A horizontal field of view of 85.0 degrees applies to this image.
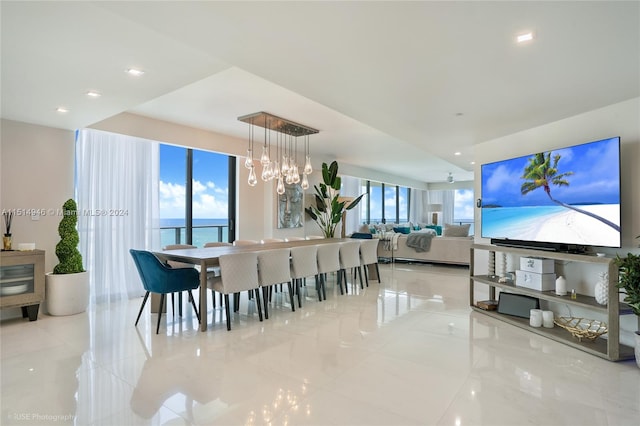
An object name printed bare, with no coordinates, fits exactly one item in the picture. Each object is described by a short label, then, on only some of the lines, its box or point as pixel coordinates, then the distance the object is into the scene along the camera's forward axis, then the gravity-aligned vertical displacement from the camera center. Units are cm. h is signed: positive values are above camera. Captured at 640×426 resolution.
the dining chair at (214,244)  504 -42
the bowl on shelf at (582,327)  312 -106
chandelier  483 +140
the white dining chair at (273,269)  406 -63
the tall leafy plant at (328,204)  759 +28
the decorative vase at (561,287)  342 -69
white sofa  778 -82
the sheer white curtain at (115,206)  479 +14
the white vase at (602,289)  297 -64
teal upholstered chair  356 -63
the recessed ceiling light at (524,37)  206 +108
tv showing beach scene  307 +18
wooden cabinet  376 -72
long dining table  358 -44
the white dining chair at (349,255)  539 -62
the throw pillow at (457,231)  906 -39
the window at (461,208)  1555 +36
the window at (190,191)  619 +58
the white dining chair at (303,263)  454 -63
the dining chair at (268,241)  571 -42
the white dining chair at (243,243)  533 -42
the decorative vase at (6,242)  387 -30
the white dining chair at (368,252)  588 -62
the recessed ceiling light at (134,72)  269 +112
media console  281 -79
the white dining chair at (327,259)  495 -63
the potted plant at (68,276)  411 -72
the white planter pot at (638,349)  267 -102
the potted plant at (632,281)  263 -49
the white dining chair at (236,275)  364 -64
